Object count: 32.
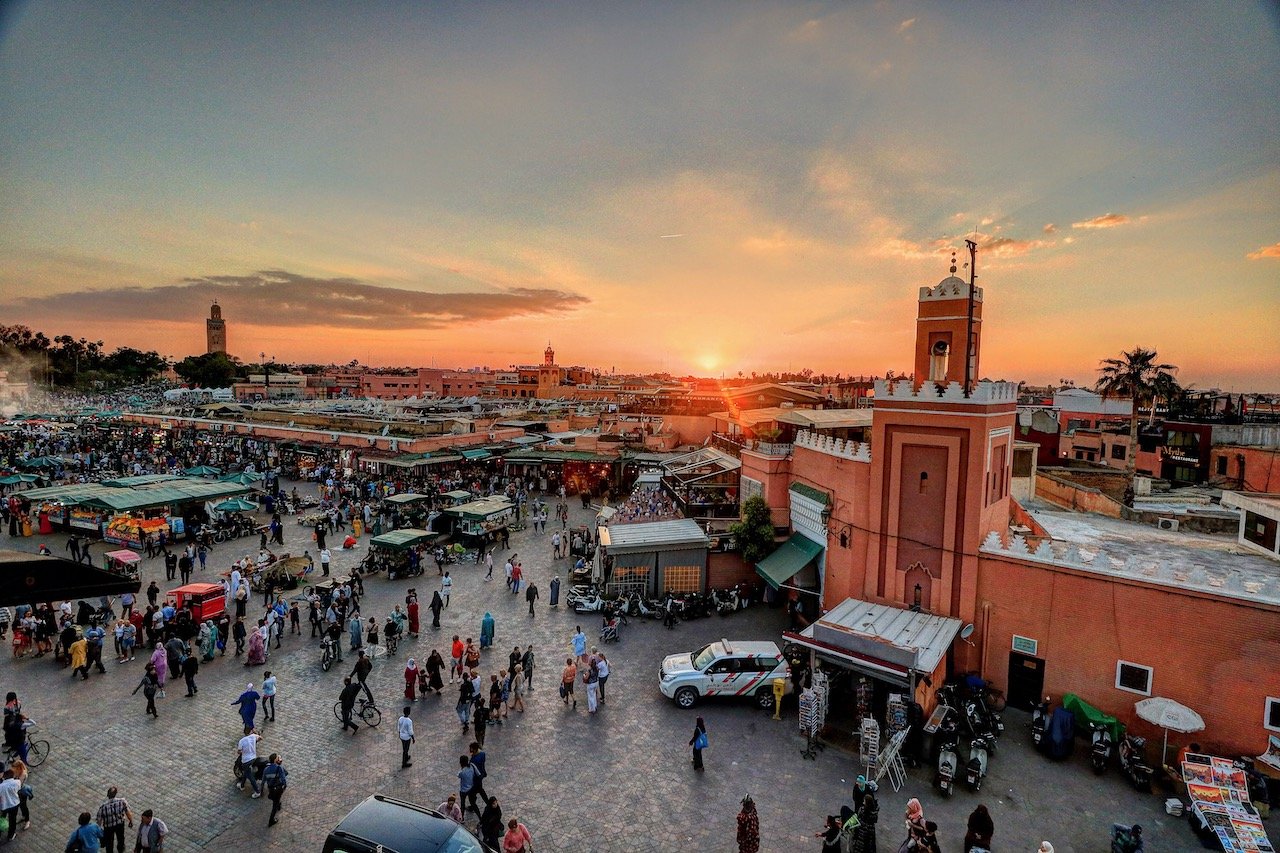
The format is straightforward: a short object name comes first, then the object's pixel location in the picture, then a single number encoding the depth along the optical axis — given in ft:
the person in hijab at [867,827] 27.50
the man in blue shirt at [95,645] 43.42
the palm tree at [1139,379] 88.63
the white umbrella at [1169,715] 32.92
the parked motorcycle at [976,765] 32.91
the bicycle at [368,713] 38.42
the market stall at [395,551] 65.41
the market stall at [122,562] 58.95
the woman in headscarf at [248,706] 34.73
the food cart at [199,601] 50.34
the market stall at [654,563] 60.13
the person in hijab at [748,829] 26.12
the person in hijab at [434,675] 41.78
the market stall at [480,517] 77.20
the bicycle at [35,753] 32.83
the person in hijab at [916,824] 25.81
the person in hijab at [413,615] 51.62
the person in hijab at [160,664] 40.37
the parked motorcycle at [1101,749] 34.58
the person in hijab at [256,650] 45.44
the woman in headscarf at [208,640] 46.11
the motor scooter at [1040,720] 37.73
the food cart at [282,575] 60.08
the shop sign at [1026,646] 41.14
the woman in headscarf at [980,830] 27.04
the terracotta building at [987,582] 35.22
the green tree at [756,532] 61.72
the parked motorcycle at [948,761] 32.53
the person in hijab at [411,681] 40.73
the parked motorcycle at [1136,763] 33.42
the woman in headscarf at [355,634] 48.01
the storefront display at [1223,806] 27.89
